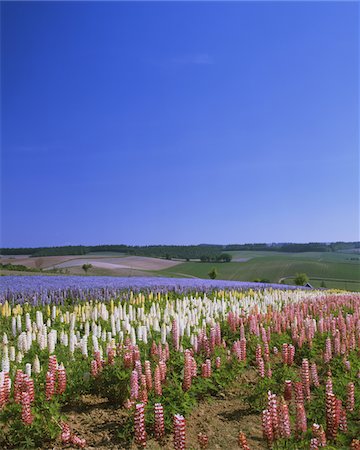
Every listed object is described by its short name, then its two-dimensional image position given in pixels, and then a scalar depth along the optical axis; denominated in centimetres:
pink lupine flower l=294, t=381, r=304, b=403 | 501
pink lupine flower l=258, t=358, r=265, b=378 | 642
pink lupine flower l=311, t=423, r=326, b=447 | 420
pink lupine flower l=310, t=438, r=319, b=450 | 407
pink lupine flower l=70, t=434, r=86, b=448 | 460
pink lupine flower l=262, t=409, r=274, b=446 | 459
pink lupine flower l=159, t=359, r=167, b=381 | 596
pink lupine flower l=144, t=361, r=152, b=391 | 558
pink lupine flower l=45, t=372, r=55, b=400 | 525
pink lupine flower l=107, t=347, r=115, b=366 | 626
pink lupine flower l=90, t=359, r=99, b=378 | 593
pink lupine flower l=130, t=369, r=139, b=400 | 521
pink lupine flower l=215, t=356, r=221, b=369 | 656
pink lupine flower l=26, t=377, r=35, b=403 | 505
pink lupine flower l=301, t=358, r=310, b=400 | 592
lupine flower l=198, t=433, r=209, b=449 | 450
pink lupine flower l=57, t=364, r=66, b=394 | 553
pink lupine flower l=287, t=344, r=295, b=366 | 744
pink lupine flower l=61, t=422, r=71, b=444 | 456
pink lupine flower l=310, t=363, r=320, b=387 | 646
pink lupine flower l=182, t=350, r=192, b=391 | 580
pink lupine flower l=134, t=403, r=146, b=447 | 450
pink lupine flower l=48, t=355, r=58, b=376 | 562
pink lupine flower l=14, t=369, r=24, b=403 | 515
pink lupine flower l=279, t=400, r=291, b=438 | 445
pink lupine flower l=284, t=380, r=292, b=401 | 574
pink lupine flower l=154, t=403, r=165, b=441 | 465
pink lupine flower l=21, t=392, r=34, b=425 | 463
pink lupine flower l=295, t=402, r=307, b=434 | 459
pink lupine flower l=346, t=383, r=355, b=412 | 544
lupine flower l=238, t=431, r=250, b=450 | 420
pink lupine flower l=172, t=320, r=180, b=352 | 756
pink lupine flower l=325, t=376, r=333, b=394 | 530
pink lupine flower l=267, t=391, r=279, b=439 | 457
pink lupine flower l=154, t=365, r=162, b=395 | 543
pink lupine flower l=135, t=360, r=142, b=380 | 566
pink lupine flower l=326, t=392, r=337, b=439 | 477
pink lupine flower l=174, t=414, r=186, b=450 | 415
